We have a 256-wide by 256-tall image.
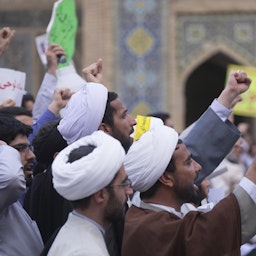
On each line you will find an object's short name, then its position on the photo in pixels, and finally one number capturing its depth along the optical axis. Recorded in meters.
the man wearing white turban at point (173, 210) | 5.91
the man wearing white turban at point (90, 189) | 5.85
